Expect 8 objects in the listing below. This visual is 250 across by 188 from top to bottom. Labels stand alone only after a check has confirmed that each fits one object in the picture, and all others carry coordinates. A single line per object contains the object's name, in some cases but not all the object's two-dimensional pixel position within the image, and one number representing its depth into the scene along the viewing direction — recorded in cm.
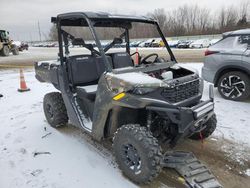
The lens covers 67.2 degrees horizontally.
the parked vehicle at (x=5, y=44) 1830
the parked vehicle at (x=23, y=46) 2660
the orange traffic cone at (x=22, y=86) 615
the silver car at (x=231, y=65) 454
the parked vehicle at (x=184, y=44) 2449
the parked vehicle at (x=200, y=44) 2366
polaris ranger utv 221
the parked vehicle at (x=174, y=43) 2578
